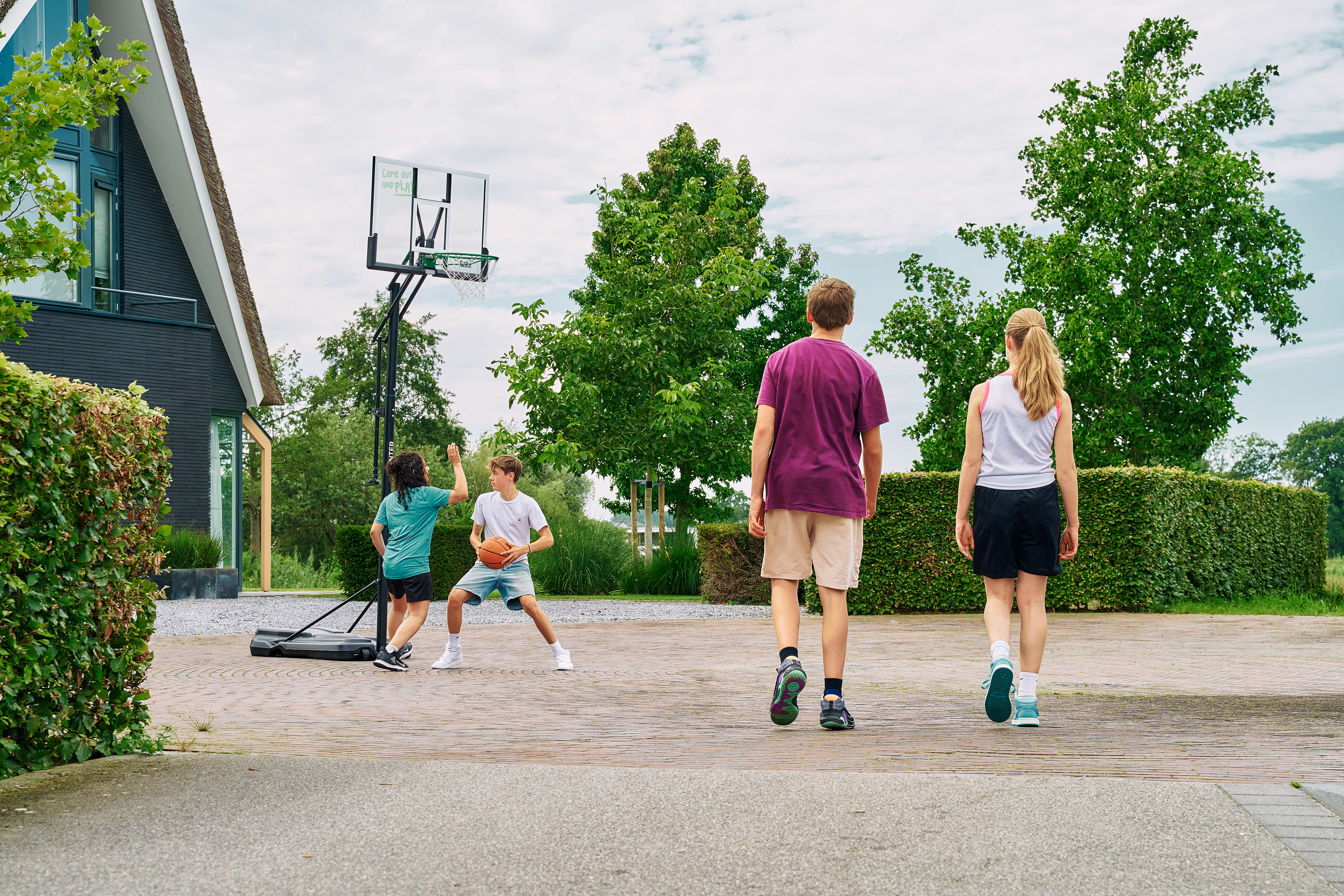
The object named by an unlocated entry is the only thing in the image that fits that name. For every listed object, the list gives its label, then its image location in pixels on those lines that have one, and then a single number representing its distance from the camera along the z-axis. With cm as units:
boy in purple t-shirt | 523
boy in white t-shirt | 848
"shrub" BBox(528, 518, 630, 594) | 2052
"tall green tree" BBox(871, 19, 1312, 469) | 2838
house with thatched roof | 1944
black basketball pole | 884
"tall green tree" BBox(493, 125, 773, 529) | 2309
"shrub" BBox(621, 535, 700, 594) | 2028
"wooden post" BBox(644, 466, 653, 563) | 2309
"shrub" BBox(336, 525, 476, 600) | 1694
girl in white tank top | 531
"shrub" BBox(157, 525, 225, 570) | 1980
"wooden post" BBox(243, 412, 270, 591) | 2509
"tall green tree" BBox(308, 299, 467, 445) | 6209
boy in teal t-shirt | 878
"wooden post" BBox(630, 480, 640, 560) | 2317
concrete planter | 1962
